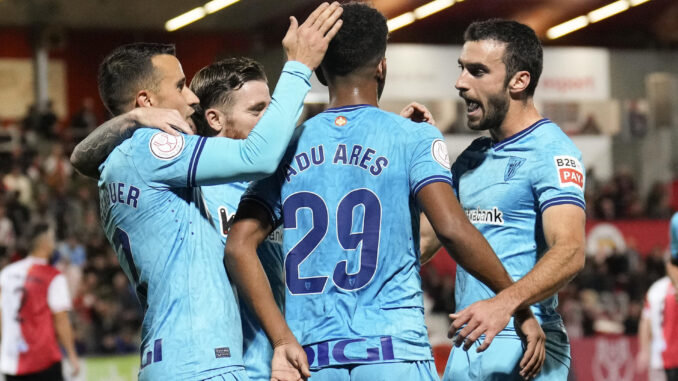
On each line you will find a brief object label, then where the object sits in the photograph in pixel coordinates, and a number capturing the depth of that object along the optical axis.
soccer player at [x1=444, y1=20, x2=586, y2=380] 7.04
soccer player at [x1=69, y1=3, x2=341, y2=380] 6.33
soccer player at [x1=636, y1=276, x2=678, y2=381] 20.12
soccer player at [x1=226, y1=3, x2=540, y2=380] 6.07
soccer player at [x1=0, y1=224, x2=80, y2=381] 19.59
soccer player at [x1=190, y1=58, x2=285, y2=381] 7.41
